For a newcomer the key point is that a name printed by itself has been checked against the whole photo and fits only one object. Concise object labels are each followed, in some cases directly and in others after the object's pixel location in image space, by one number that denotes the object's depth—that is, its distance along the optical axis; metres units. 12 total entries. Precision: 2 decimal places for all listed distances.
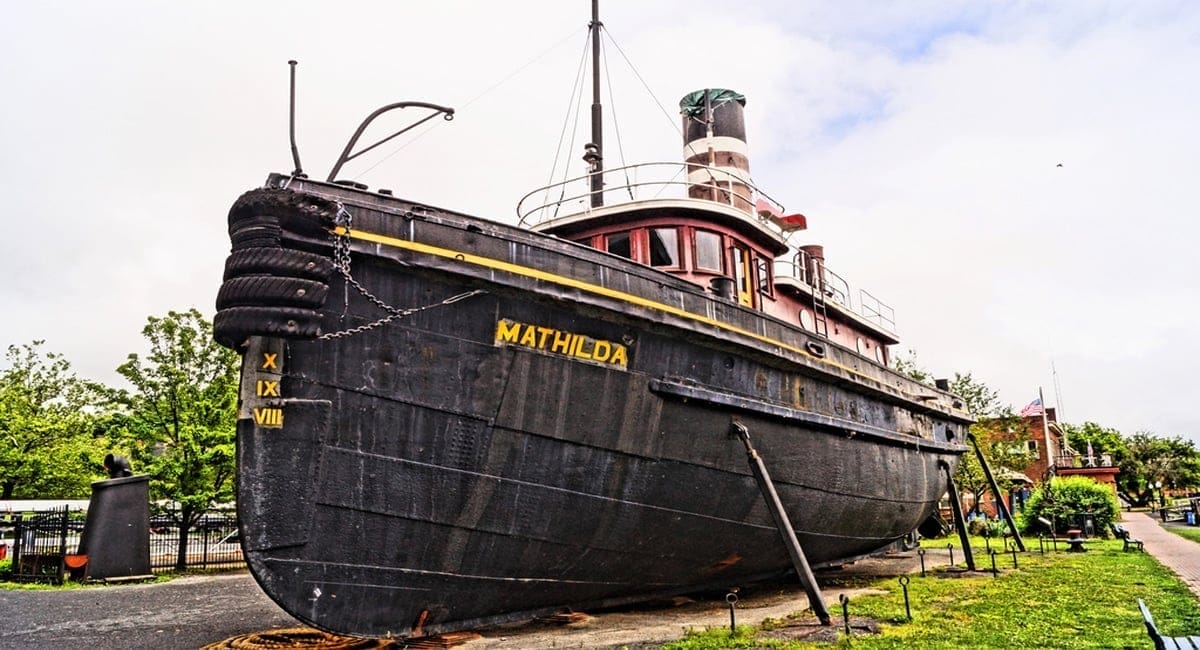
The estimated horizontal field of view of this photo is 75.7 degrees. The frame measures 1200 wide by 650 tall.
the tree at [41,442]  19.98
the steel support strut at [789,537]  7.28
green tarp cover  13.29
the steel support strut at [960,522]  11.21
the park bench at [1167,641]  4.22
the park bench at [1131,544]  14.69
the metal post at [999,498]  13.90
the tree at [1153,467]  48.66
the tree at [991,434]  26.50
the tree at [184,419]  15.66
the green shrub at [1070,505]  19.45
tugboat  6.05
